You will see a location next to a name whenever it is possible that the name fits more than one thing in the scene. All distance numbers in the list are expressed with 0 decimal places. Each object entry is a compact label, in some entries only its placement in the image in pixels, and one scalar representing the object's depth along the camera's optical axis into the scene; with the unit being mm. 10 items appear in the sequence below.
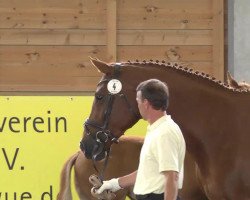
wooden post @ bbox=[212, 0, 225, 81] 19141
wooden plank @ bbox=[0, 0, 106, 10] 18906
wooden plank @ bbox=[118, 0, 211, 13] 19141
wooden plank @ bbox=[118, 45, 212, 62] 19078
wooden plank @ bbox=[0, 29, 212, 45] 18984
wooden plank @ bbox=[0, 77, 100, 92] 18797
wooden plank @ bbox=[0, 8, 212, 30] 18969
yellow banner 13023
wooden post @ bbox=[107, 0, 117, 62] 19000
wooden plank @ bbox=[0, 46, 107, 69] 18922
